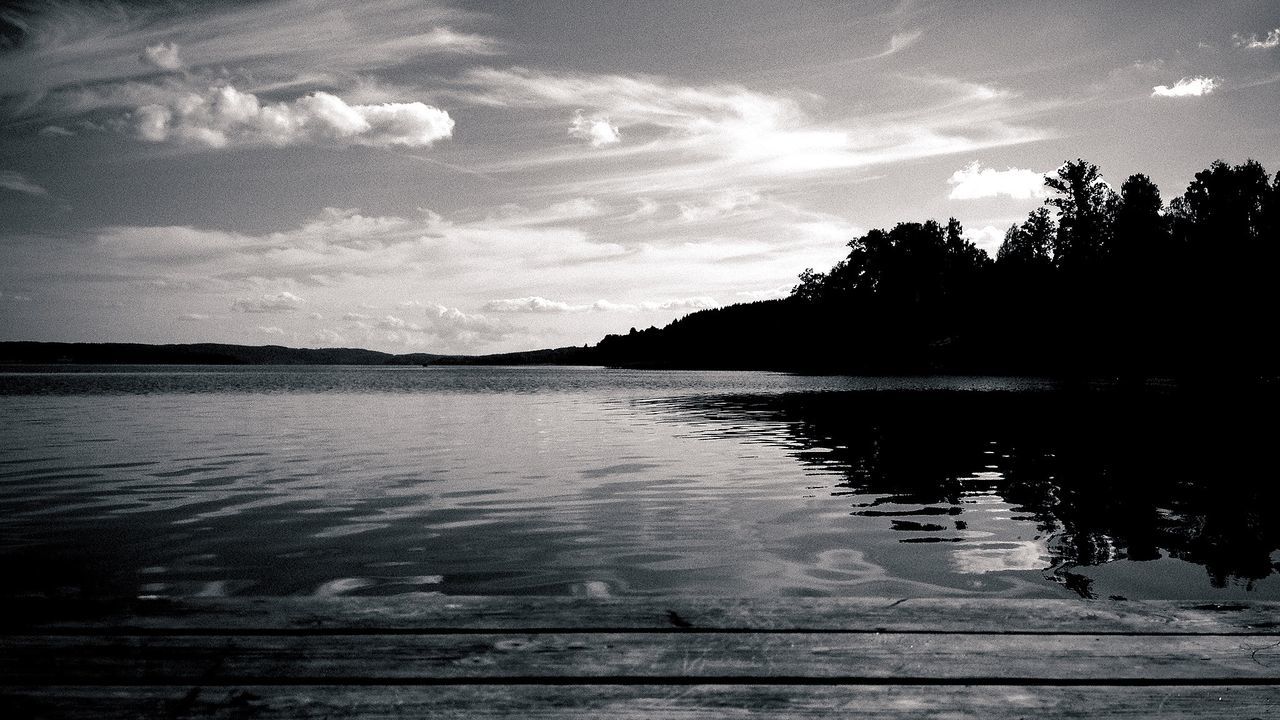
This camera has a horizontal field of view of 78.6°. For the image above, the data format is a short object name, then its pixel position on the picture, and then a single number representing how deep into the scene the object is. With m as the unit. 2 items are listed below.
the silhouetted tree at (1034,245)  115.19
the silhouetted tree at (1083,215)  98.12
